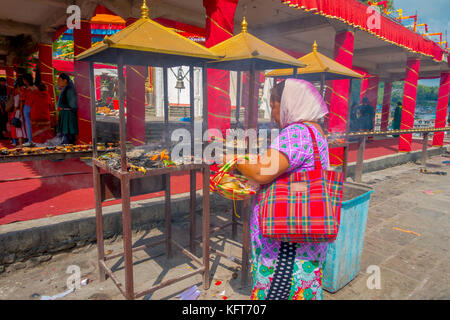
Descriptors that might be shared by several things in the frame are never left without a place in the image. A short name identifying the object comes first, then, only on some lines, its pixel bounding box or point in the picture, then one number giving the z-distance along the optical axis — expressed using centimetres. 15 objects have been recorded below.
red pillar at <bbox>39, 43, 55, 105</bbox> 968
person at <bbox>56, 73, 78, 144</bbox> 690
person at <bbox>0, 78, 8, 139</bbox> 1017
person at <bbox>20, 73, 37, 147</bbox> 724
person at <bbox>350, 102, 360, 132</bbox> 1429
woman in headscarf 179
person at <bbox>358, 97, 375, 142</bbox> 1403
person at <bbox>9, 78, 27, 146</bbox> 785
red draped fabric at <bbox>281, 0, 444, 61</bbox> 641
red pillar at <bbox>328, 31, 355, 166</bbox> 777
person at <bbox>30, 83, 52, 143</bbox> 731
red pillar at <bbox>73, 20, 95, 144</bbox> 707
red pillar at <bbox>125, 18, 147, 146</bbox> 759
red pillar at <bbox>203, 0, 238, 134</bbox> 530
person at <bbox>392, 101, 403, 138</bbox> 1504
